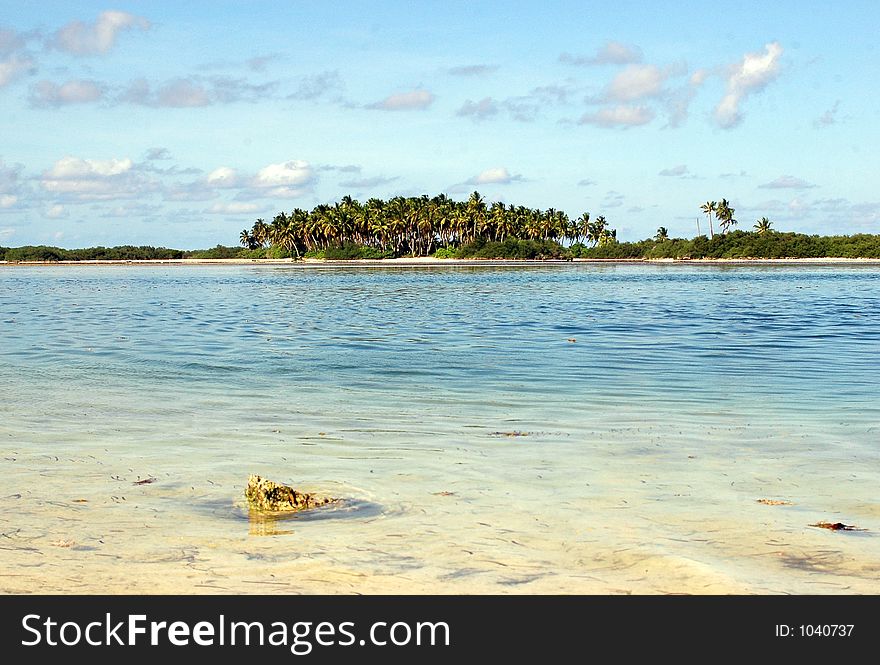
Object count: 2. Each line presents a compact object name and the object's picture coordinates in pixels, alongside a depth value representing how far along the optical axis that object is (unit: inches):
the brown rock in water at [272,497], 313.0
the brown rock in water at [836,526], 288.5
